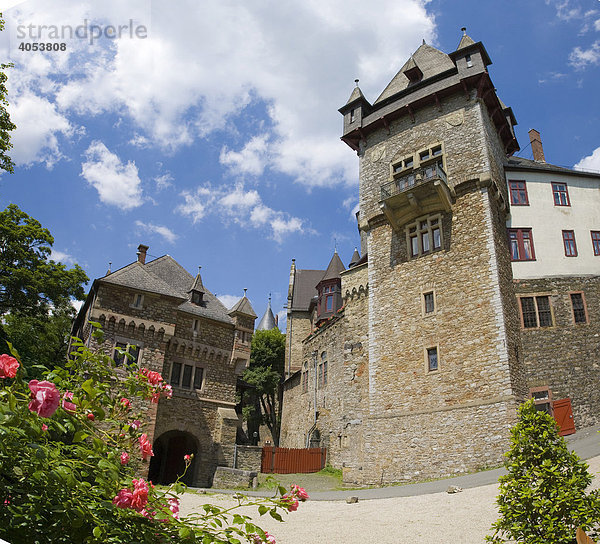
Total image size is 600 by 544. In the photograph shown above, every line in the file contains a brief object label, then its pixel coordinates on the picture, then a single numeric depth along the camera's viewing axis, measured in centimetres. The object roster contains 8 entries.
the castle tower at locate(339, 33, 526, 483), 1698
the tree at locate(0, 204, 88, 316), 2162
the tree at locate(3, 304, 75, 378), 2225
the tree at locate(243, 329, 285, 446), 3953
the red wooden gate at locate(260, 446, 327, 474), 2448
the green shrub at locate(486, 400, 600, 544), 561
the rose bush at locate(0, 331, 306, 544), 265
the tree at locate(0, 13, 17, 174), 1578
